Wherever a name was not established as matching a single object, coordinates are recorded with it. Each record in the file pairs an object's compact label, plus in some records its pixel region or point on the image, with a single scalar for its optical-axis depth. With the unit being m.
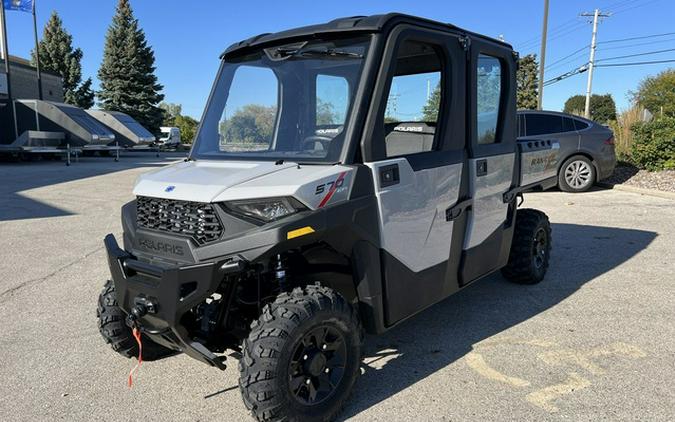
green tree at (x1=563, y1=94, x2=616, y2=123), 66.88
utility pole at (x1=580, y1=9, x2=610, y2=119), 40.90
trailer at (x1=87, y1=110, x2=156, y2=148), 26.88
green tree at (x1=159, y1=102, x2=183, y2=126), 50.56
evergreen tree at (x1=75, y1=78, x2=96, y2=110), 42.81
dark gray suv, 11.28
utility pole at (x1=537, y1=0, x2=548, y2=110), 22.75
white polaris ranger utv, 2.65
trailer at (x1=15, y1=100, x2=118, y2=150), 21.58
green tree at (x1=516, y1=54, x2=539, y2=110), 43.40
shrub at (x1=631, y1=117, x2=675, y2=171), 12.24
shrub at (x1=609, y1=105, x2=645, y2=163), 14.20
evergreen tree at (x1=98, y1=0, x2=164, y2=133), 37.66
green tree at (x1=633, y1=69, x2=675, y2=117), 52.10
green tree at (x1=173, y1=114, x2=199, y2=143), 46.52
